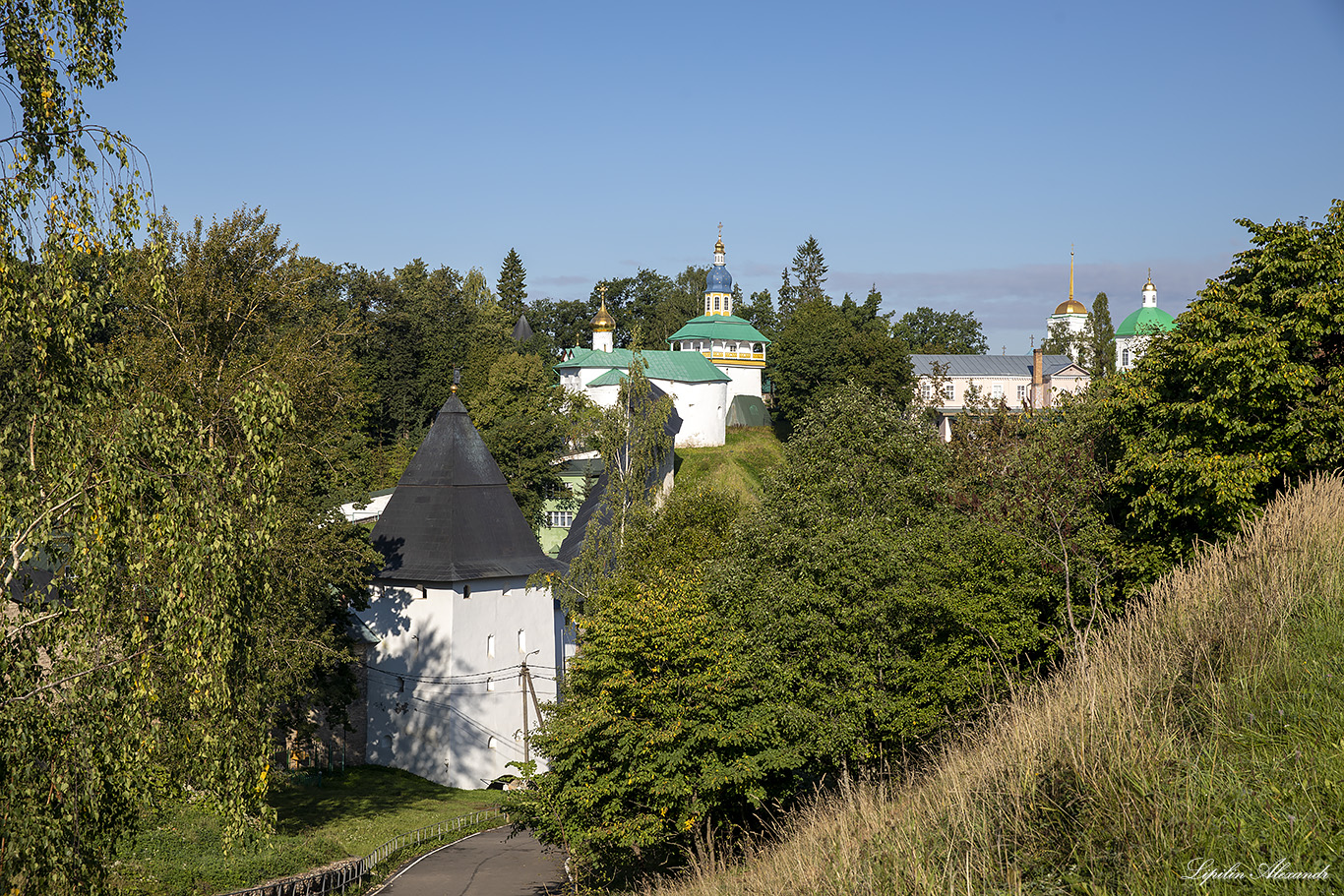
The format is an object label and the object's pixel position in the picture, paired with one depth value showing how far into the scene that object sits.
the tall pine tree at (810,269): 125.44
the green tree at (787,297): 123.75
